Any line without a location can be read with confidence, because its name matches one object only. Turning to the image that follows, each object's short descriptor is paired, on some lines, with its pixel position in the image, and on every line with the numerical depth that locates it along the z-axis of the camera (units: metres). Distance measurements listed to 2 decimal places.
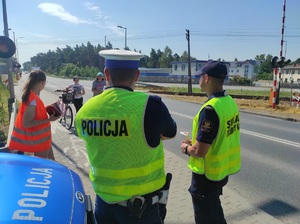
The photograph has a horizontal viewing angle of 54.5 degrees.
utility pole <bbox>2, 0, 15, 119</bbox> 8.77
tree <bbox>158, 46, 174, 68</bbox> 123.62
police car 1.62
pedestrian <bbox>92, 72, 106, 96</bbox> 10.30
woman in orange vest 3.58
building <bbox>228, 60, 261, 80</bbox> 109.56
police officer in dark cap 2.46
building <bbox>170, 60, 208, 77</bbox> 85.59
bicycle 9.66
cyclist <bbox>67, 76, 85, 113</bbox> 10.04
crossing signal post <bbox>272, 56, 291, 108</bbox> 15.89
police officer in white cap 1.83
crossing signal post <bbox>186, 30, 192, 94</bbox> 34.06
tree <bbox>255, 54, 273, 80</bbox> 103.00
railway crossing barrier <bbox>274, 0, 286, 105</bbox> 16.08
